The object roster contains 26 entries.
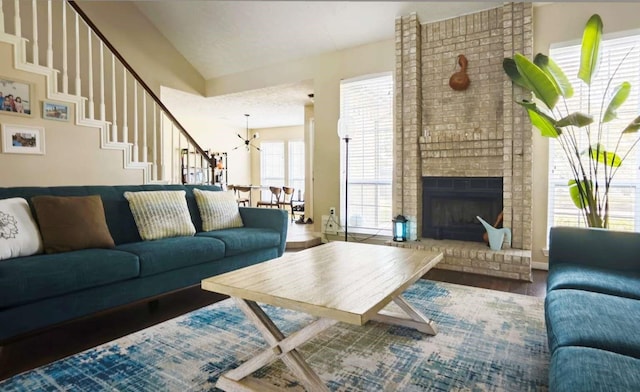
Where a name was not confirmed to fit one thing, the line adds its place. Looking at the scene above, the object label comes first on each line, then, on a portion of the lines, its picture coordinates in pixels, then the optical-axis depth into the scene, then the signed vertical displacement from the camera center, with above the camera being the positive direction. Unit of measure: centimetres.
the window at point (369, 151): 438 +45
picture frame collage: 288 +60
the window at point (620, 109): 322 +72
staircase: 309 +109
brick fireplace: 348 +64
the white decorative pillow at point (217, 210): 327 -21
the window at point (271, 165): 969 +60
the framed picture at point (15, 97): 286 +71
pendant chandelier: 962 +118
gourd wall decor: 376 +114
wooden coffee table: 145 -45
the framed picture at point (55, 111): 308 +65
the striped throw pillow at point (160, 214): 277 -21
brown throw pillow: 222 -23
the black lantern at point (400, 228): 395 -44
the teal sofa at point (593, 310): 107 -50
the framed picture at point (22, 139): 294 +39
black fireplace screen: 381 -19
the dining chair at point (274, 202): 778 -34
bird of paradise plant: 291 +55
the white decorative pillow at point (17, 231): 204 -25
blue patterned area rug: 161 -84
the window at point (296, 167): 938 +52
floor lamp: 429 +35
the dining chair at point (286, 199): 786 -29
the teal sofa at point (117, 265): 181 -48
